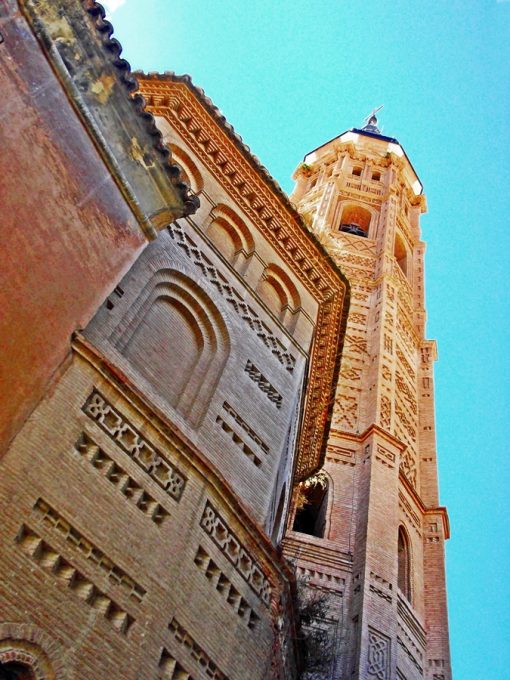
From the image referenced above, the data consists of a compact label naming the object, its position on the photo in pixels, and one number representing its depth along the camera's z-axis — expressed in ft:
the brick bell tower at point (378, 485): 45.39
